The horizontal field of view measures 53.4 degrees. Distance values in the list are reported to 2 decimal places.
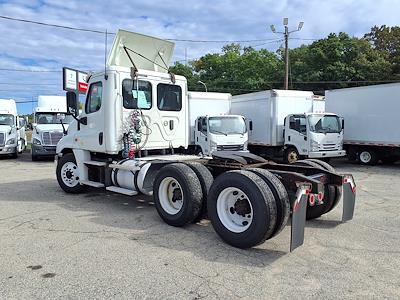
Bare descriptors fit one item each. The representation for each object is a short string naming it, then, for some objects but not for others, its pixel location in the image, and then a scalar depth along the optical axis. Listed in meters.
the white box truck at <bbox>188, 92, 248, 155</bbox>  15.30
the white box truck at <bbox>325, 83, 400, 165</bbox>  15.37
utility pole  27.75
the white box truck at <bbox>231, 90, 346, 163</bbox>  15.48
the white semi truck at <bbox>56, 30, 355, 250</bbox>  5.10
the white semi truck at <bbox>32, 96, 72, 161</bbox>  17.89
